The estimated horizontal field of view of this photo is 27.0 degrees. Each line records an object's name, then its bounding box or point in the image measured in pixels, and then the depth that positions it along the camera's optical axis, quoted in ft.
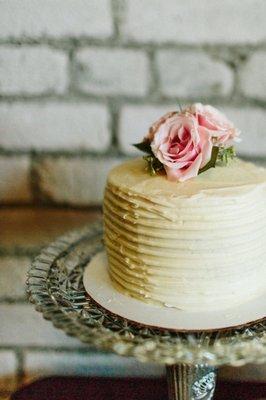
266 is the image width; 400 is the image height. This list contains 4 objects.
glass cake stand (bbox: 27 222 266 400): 1.68
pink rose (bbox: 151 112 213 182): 1.97
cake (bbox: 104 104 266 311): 1.85
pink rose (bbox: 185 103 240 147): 2.06
